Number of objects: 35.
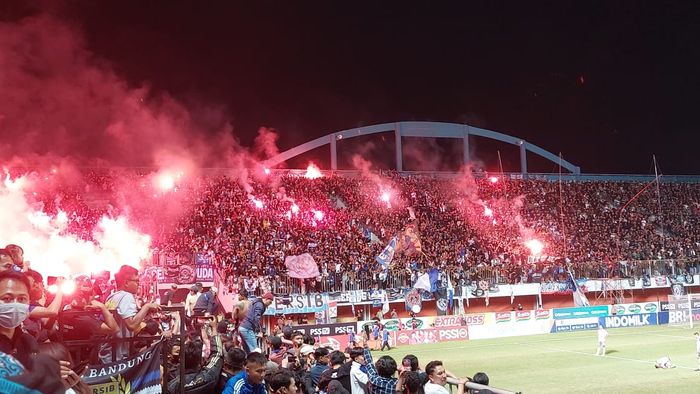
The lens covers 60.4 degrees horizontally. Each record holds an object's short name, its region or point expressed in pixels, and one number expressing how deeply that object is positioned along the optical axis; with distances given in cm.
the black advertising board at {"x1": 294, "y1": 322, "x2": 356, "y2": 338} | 2851
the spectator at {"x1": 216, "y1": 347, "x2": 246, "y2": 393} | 607
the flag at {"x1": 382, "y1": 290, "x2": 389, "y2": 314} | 3368
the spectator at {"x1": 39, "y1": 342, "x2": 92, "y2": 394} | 335
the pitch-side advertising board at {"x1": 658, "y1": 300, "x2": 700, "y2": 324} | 3812
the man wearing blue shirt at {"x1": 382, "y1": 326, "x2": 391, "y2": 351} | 2925
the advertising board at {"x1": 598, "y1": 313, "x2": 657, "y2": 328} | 3756
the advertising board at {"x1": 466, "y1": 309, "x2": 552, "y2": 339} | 3444
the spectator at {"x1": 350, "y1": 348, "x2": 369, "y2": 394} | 802
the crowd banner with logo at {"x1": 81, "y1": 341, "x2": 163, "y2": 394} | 548
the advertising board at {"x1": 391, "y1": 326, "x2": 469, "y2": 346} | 3184
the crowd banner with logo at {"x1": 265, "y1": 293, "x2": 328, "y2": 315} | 3078
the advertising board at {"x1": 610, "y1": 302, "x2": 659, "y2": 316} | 3781
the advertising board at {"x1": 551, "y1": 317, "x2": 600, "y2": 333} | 3650
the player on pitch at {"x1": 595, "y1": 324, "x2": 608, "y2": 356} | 2453
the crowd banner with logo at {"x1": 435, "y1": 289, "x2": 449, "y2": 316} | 3556
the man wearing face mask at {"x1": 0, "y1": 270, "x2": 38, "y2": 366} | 316
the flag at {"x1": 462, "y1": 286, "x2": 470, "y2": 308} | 3656
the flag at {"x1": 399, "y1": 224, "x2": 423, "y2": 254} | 3822
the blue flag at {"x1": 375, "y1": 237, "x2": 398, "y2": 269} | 3531
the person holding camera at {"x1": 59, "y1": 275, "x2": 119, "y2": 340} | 557
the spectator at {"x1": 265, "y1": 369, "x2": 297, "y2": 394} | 578
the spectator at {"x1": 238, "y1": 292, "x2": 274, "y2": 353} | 981
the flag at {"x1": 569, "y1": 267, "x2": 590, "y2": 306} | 3875
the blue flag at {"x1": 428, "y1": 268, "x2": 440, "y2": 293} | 3556
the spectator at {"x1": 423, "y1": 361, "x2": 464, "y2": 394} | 759
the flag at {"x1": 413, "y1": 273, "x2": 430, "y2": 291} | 3506
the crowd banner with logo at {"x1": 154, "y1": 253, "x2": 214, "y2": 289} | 2511
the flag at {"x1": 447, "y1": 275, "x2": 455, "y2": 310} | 3581
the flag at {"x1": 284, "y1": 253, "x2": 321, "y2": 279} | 3292
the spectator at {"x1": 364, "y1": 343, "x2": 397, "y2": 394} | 720
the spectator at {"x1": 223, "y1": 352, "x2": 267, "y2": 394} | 562
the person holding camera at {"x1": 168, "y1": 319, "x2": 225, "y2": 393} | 622
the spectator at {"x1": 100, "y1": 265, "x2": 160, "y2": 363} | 640
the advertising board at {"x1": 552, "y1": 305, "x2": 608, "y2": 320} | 3672
